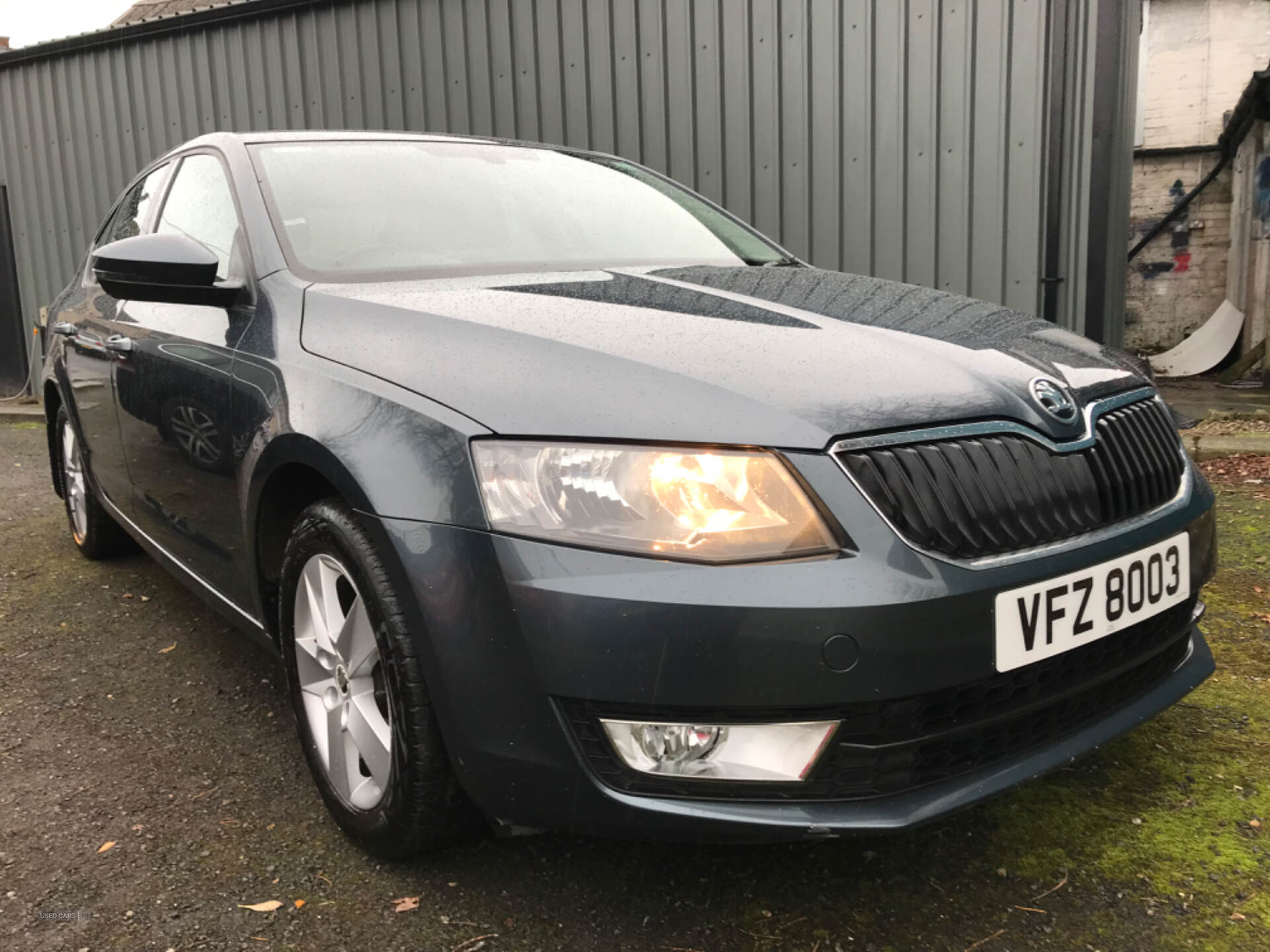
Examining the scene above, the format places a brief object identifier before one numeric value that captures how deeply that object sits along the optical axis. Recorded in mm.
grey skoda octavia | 1471
